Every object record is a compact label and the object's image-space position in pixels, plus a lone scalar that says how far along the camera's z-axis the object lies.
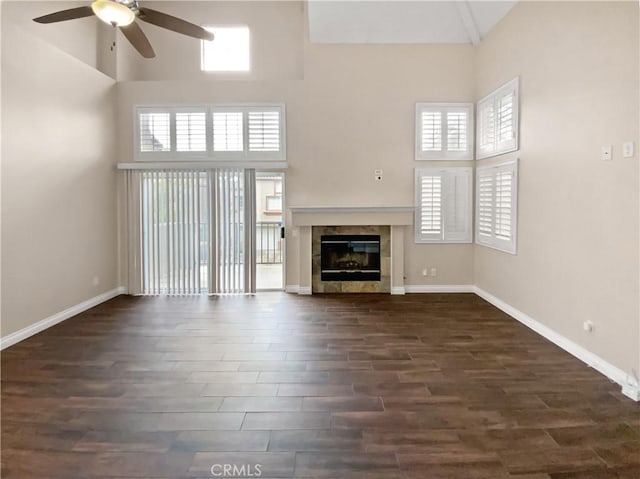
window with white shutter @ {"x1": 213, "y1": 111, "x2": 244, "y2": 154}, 5.88
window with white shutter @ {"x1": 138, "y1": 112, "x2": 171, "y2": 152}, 5.88
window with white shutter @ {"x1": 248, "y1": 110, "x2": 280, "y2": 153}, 5.88
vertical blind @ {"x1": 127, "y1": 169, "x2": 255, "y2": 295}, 5.80
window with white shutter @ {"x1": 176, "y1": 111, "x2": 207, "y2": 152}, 5.88
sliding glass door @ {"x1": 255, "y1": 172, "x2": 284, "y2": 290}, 7.79
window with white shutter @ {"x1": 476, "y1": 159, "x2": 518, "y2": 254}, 4.60
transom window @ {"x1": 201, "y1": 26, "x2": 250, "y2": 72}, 6.20
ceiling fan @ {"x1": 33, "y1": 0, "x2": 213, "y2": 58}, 2.89
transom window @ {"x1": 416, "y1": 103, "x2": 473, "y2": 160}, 5.82
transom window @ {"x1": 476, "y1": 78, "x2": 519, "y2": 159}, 4.57
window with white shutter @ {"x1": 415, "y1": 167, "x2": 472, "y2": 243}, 5.87
